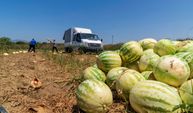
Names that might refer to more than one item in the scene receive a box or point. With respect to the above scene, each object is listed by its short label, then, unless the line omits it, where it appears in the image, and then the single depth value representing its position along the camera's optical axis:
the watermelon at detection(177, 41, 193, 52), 1.90
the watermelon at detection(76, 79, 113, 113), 1.63
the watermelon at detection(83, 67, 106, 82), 2.09
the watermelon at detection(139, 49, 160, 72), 1.94
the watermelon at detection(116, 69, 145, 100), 1.73
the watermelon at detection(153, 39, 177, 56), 1.98
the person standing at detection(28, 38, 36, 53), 12.37
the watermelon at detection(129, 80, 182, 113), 1.44
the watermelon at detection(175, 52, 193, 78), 1.75
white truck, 10.87
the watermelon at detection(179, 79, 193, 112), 1.47
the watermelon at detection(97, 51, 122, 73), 2.11
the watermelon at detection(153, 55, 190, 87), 1.60
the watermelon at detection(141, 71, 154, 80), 1.79
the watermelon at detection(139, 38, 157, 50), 2.24
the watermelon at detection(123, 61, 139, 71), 2.14
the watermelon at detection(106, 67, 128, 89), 1.93
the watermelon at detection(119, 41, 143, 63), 2.13
